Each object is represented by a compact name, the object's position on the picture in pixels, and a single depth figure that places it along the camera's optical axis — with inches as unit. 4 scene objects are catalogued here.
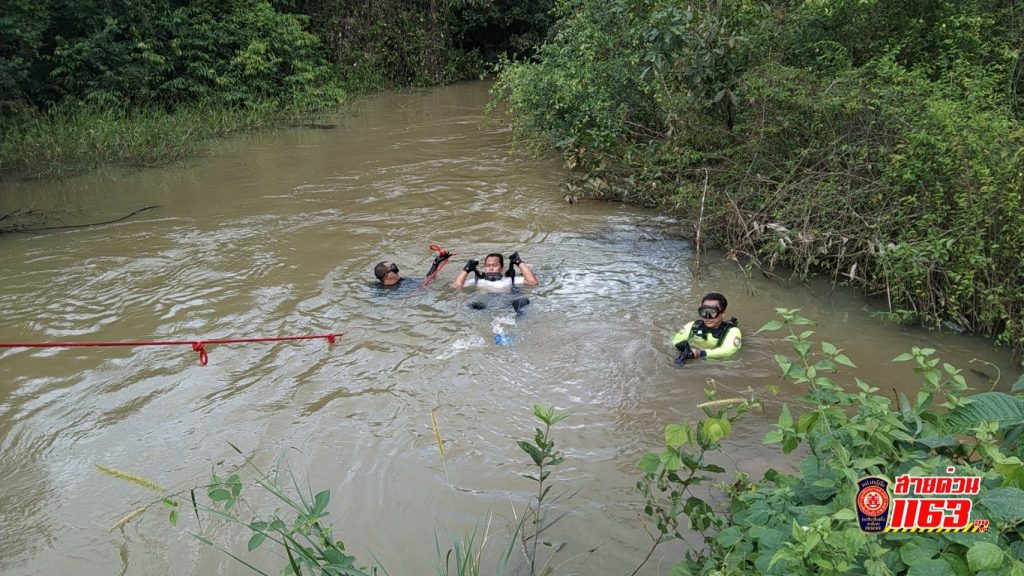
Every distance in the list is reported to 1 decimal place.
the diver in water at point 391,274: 289.4
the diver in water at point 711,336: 229.5
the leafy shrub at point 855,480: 68.9
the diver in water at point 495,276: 290.2
